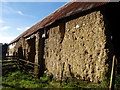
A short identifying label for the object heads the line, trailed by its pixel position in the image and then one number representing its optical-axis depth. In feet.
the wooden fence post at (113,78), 8.16
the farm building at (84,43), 13.38
